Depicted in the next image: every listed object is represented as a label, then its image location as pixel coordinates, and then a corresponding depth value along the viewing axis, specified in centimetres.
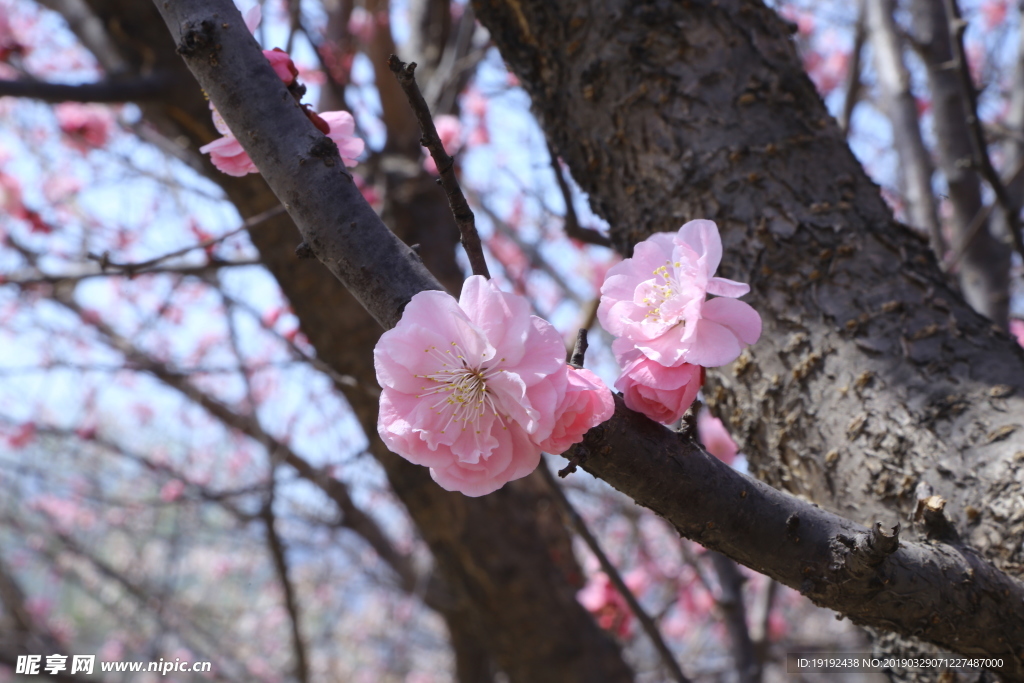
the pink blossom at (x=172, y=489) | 312
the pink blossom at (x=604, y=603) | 189
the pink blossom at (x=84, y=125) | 248
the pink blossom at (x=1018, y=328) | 171
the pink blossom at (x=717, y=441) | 232
